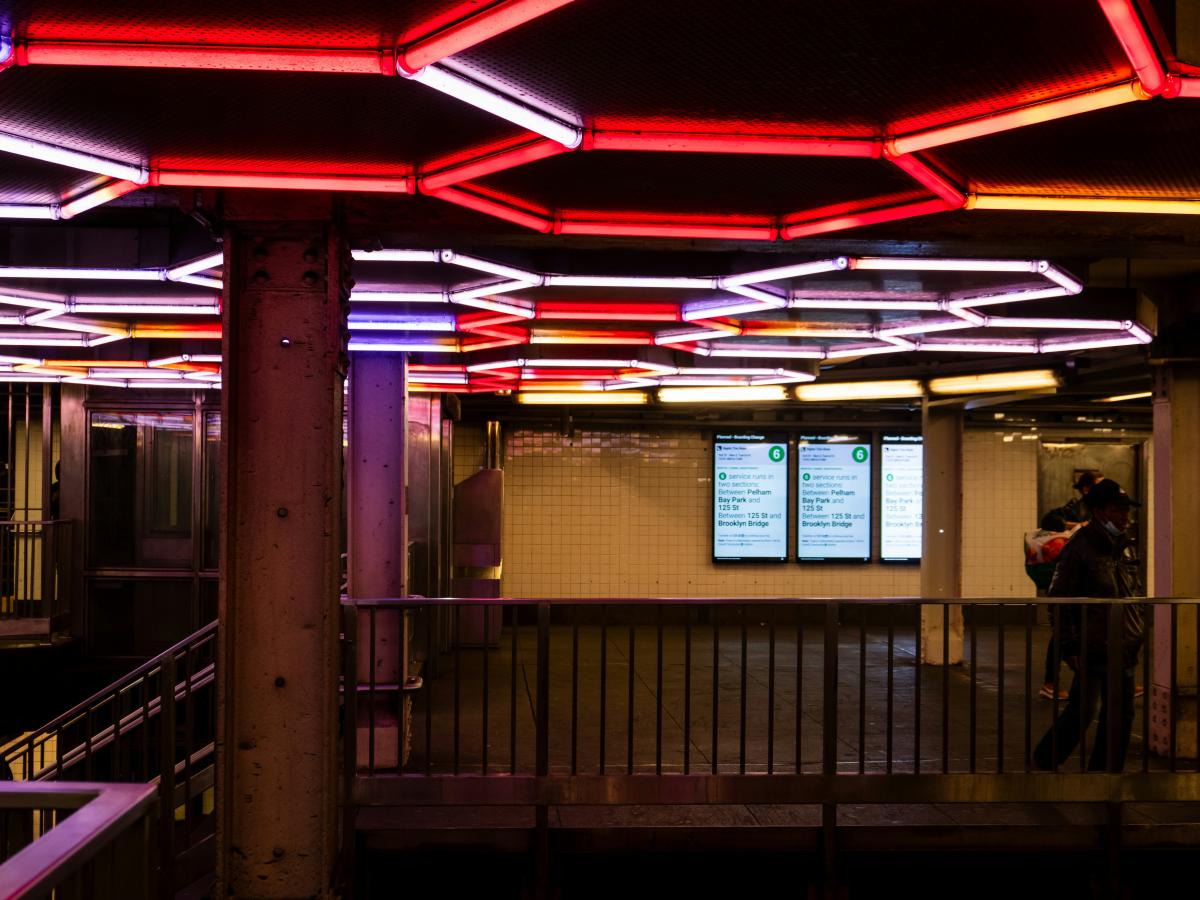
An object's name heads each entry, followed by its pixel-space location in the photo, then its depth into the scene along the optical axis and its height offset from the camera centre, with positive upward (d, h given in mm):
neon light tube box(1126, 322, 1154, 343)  6438 +945
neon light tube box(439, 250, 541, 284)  4648 +1002
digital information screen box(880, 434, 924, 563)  12898 -372
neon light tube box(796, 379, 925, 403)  9680 +808
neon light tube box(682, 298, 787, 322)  5840 +1003
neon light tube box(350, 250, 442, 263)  4632 +1039
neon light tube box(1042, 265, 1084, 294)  4910 +1008
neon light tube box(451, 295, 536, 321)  5713 +989
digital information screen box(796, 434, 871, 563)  12820 -375
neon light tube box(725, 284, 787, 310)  5363 +991
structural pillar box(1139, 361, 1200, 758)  6465 -453
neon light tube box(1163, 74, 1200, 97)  2607 +1049
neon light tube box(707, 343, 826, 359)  7859 +979
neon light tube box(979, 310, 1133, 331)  6332 +974
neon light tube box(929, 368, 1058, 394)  8445 +809
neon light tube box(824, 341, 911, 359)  7902 +1000
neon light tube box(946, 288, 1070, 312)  5496 +1005
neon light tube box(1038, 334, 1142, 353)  7027 +961
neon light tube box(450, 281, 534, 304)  5285 +1004
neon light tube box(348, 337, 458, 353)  6402 +820
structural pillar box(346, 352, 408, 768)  6383 -167
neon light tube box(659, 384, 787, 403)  10570 +830
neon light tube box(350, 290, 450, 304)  5680 +1011
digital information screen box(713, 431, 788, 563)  12750 -429
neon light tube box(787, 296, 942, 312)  5750 +1004
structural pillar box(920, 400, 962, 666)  9914 -490
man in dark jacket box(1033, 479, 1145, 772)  4995 -830
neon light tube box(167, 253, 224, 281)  4711 +1002
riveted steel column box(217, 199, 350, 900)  3936 -327
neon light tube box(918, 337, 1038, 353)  7617 +988
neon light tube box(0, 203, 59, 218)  4086 +1088
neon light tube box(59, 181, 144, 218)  3891 +1111
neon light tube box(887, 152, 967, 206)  3430 +1082
